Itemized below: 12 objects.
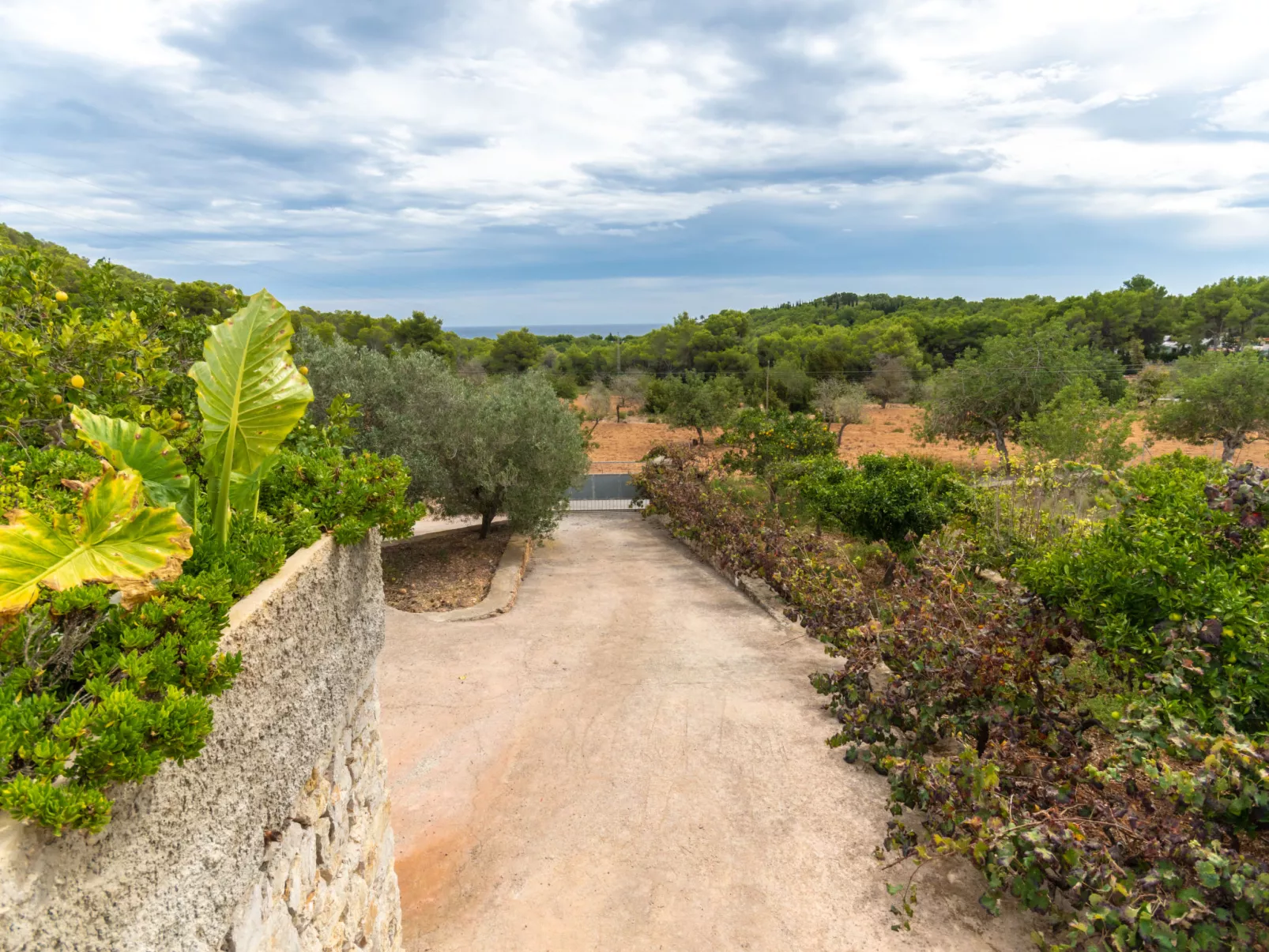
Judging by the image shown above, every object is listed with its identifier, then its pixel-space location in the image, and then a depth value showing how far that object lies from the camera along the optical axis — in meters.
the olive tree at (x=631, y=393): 31.34
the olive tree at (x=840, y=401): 25.00
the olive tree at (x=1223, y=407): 15.56
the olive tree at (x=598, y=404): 27.06
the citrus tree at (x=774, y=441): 10.99
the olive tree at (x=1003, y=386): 16.44
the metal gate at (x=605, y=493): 13.80
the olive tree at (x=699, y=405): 21.77
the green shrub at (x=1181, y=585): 2.92
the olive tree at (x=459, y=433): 8.75
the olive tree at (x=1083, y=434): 12.10
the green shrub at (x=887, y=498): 7.72
